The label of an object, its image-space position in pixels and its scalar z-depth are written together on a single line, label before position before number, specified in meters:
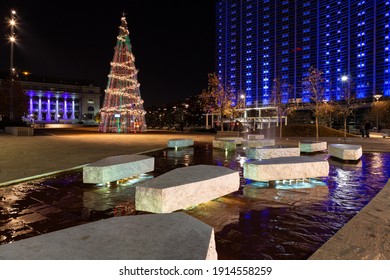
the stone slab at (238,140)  18.35
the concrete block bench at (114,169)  6.94
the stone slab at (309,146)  14.58
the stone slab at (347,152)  11.57
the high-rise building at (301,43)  96.38
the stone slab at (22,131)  28.05
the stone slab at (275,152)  11.09
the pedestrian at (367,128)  28.73
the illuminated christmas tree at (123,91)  33.00
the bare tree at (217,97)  33.72
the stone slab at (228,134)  25.84
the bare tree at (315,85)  25.15
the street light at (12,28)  26.55
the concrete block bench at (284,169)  7.17
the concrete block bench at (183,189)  4.87
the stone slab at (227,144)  15.99
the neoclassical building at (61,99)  112.06
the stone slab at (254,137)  20.25
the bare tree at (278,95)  31.97
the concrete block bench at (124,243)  2.49
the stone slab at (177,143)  16.45
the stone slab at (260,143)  16.03
